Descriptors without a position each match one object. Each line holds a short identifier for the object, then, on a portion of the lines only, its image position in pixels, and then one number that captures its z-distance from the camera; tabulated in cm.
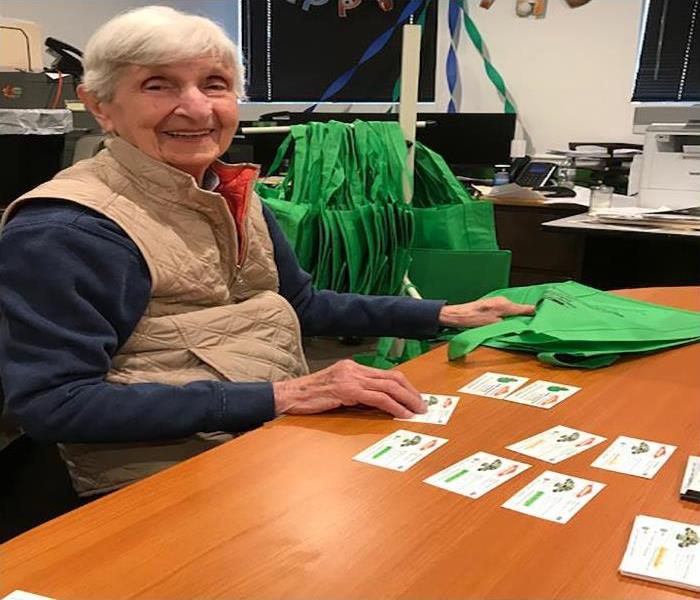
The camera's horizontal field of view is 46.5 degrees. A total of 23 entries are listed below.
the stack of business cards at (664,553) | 72
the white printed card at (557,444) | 98
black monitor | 434
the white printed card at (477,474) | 89
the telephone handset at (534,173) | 389
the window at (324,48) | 527
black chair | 125
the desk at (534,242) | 312
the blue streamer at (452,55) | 496
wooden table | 71
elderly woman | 111
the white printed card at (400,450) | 95
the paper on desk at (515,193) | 338
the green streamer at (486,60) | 488
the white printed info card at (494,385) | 118
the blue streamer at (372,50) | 517
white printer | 315
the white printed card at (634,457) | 94
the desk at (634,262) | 306
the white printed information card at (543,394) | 115
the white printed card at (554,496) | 84
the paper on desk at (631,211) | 288
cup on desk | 311
